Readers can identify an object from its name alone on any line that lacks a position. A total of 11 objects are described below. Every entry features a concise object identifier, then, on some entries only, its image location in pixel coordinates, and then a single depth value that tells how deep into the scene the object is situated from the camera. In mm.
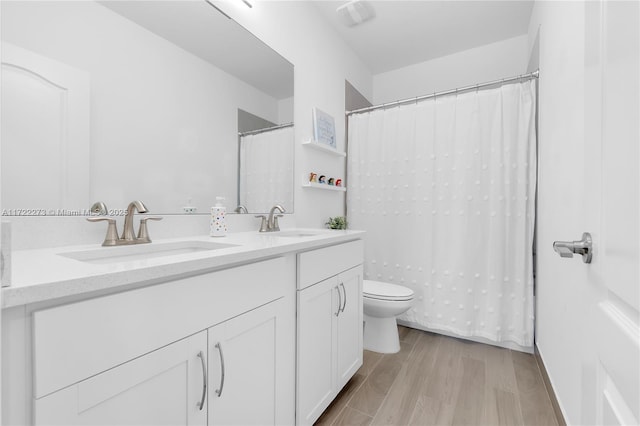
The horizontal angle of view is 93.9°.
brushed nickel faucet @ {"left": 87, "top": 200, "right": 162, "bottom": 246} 1057
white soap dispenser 1418
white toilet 1985
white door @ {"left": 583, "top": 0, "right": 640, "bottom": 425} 423
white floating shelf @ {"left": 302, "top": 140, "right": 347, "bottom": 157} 2123
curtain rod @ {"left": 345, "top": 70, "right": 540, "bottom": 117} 2053
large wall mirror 925
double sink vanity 548
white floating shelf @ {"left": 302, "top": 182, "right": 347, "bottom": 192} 2154
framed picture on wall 2229
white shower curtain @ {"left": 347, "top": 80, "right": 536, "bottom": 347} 2061
